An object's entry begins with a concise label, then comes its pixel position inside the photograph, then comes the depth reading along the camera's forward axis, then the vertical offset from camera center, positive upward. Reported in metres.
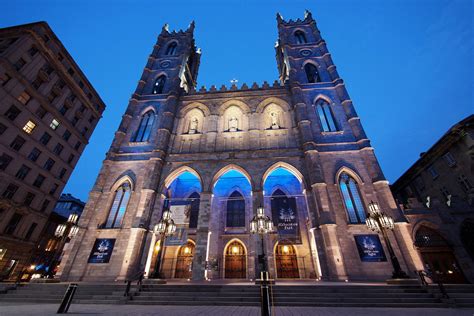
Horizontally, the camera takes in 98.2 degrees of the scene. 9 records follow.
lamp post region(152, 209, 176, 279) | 12.73 +2.92
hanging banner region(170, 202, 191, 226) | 15.65 +4.50
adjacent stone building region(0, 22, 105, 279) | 19.86 +14.48
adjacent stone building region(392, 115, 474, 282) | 15.51 +4.74
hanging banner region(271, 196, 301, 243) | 15.05 +4.50
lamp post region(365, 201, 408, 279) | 11.50 +3.01
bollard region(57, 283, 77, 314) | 6.69 -0.57
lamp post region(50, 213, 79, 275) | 13.03 +2.91
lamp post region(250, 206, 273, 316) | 11.76 +2.86
